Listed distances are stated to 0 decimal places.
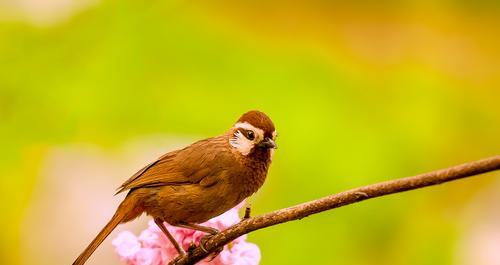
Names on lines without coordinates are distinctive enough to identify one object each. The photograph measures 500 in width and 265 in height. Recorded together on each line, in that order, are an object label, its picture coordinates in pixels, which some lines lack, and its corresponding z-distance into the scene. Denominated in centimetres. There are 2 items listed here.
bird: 582
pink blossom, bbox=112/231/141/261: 575
